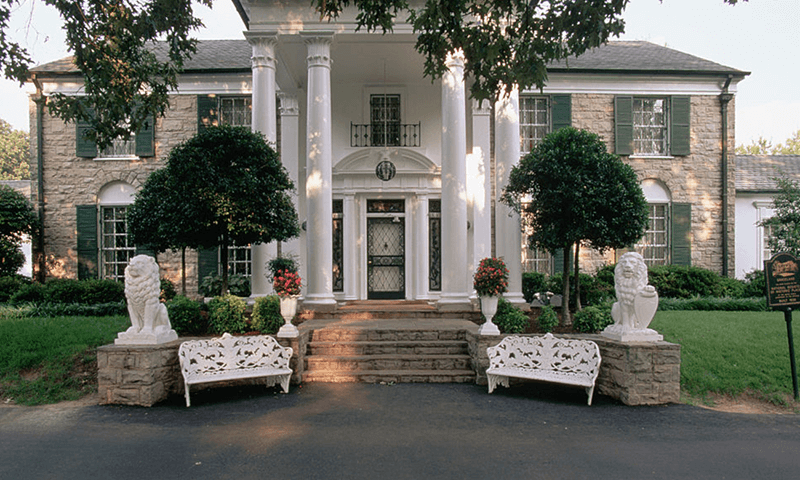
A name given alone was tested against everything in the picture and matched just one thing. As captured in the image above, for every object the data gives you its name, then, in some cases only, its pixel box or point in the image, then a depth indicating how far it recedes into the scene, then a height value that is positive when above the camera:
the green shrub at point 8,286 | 13.03 -1.26
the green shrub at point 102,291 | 12.63 -1.39
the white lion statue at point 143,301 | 6.27 -0.82
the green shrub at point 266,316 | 8.77 -1.43
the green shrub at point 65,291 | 12.38 -1.35
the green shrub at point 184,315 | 8.92 -1.44
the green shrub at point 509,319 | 8.74 -1.53
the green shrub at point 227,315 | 8.80 -1.41
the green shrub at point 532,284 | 12.94 -1.29
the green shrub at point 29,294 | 12.34 -1.39
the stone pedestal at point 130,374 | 6.14 -1.74
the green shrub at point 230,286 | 13.33 -1.32
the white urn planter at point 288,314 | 7.25 -1.17
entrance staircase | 7.33 -1.90
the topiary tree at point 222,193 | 8.66 +0.83
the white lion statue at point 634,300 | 6.25 -0.85
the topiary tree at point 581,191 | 9.09 +0.85
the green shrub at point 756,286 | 13.30 -1.45
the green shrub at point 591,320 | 8.66 -1.52
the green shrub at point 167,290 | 12.56 -1.34
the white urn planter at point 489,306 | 7.73 -1.13
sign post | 6.71 -0.69
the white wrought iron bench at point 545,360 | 6.24 -1.70
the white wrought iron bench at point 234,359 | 6.25 -1.65
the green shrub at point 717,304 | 12.30 -1.79
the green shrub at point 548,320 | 8.85 -1.56
